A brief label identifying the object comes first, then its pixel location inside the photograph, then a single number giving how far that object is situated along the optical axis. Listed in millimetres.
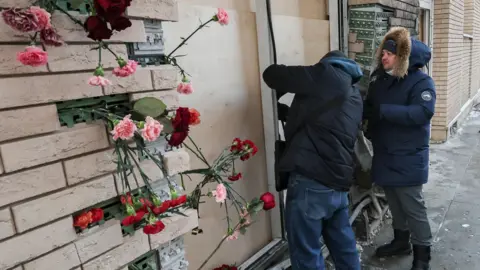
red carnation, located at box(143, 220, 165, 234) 1354
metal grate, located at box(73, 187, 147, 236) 1427
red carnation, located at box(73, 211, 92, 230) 1279
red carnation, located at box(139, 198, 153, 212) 1404
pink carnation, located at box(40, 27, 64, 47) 1085
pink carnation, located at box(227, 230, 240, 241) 1891
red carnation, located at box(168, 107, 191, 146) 1320
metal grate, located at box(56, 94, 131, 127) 1273
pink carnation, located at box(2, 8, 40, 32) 1003
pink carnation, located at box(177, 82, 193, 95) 1599
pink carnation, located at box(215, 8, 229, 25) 1612
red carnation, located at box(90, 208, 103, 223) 1323
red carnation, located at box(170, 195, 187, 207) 1498
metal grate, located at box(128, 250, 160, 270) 1545
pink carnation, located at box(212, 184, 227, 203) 1607
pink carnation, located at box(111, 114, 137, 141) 1179
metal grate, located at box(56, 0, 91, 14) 1213
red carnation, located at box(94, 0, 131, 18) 1091
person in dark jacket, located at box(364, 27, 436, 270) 2688
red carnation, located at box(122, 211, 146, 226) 1346
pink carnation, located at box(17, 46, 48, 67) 1006
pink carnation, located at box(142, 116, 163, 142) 1207
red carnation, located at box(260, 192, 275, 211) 1990
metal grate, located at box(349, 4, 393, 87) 3426
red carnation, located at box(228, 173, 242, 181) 1917
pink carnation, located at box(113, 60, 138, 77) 1233
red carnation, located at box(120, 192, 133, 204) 1358
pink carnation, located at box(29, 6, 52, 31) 1025
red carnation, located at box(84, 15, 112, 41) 1127
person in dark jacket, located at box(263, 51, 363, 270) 2188
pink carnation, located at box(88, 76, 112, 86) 1153
